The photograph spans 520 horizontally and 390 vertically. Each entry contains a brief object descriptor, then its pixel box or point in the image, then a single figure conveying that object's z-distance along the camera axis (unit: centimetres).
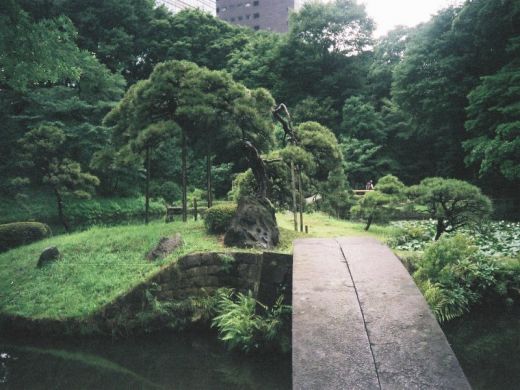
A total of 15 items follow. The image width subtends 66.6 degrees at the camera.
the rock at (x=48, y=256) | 1030
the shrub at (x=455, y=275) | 727
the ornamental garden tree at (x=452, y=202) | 980
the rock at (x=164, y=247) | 912
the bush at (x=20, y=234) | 1378
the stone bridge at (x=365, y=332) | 299
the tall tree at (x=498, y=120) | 1398
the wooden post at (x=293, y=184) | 1066
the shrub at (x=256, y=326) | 587
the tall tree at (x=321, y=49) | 3090
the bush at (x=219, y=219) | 1012
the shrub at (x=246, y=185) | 1254
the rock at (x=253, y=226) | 902
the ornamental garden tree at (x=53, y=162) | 1602
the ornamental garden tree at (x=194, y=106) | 1105
